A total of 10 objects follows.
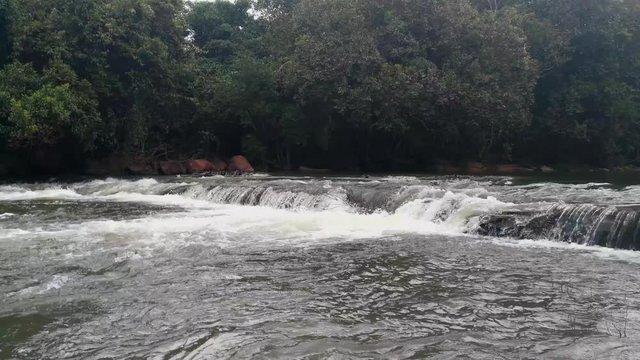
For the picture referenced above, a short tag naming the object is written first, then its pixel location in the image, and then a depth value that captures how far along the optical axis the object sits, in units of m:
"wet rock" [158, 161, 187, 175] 26.70
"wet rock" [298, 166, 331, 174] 28.44
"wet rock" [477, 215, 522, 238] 9.70
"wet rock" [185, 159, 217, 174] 26.94
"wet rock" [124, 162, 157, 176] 26.52
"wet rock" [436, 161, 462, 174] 28.22
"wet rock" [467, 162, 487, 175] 28.36
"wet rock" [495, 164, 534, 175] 28.03
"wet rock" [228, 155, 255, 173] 27.10
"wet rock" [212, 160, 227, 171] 27.61
